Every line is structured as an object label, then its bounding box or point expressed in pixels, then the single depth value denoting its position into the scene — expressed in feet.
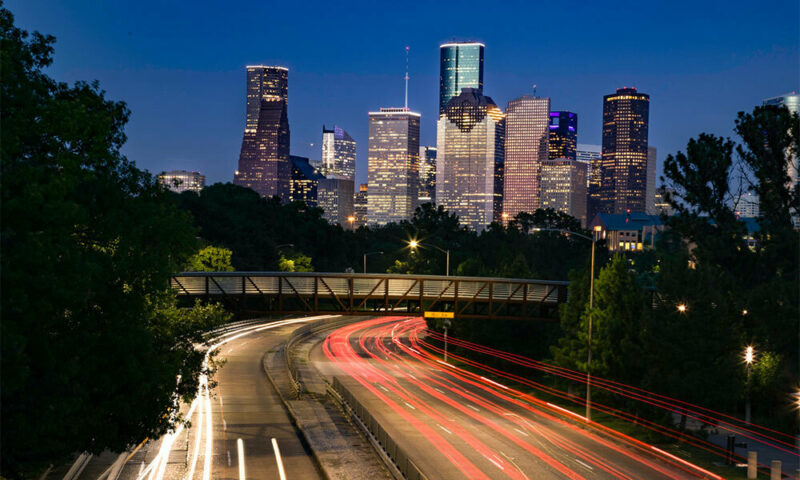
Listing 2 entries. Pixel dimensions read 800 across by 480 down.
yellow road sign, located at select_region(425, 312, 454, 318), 192.22
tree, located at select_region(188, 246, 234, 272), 288.71
